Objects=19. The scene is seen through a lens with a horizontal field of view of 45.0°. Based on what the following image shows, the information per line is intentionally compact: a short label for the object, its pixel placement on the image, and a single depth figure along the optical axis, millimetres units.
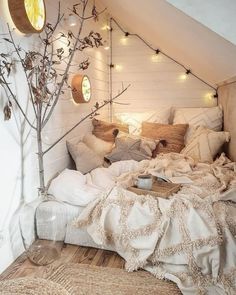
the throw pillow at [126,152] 2975
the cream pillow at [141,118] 3643
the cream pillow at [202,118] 3432
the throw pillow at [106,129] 3314
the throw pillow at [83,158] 2754
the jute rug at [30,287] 1156
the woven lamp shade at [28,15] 1858
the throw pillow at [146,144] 3039
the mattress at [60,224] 2105
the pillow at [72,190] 2117
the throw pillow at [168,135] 3231
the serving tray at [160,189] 1967
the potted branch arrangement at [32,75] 1874
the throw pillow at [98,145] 3050
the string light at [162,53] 3904
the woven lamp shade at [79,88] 2898
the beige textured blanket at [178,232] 1692
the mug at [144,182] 2070
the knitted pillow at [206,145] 2998
